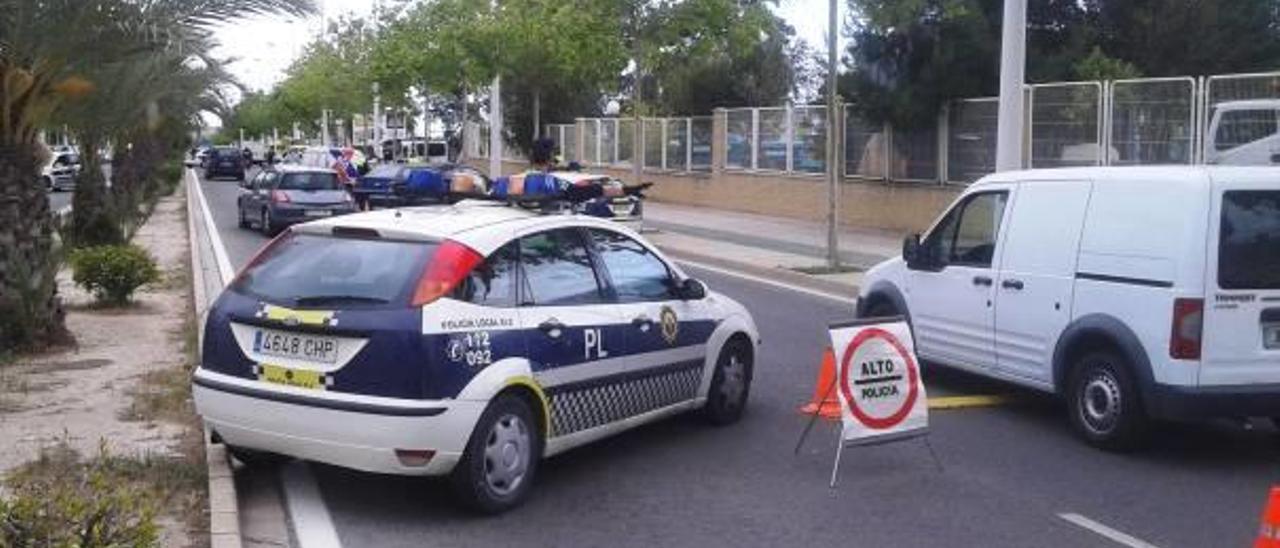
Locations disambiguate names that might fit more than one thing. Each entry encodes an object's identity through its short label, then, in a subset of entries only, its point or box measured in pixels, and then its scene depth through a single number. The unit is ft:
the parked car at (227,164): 217.15
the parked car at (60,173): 168.45
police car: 21.90
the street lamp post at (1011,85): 52.06
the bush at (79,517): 15.60
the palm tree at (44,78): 36.14
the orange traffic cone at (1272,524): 15.15
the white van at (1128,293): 26.30
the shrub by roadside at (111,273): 49.65
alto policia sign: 25.96
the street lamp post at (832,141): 64.34
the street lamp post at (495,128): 119.34
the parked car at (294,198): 89.76
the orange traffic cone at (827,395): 27.71
